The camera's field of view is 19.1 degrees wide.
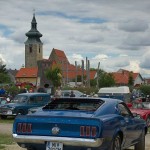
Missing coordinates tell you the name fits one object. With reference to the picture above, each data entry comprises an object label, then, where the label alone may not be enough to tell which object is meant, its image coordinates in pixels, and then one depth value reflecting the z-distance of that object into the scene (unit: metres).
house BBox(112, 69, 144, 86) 173.88
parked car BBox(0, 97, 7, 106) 26.08
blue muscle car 8.41
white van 29.98
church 169.50
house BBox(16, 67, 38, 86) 167.62
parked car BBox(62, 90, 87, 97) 36.55
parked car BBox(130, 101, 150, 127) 19.52
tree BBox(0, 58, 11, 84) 120.86
